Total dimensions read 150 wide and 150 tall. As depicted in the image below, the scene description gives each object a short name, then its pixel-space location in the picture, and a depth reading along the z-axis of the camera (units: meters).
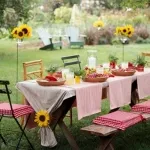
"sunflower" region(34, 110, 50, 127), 4.03
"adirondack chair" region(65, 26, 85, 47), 15.97
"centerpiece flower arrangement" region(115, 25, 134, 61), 5.98
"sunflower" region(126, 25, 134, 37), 5.98
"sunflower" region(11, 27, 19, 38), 5.50
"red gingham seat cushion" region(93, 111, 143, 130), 3.92
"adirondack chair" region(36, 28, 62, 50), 15.18
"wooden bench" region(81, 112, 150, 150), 3.80
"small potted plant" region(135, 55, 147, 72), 5.17
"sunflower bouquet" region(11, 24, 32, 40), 5.48
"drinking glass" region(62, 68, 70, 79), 4.37
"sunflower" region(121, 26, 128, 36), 5.99
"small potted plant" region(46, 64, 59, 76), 4.48
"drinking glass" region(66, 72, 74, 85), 4.30
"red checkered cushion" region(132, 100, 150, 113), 4.41
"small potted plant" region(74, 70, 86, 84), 4.35
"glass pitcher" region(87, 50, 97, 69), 5.05
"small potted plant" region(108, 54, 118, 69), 5.29
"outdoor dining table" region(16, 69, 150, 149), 4.05
